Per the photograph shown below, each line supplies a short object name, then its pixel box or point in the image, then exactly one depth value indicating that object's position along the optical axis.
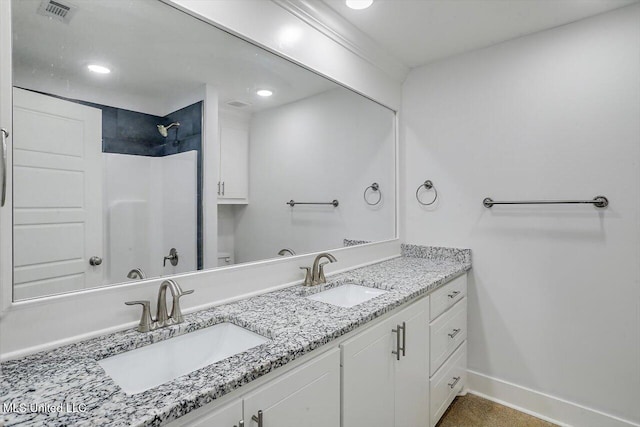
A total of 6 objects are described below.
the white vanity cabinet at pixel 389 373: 1.23
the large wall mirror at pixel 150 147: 0.98
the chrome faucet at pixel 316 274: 1.73
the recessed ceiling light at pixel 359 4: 1.71
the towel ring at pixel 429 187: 2.50
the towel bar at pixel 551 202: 1.85
